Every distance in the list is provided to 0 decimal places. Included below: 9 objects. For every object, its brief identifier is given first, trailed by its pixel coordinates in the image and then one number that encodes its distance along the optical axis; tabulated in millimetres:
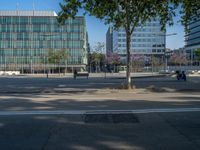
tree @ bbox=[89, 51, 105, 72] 63728
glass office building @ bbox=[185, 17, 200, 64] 81220
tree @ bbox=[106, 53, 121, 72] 66698
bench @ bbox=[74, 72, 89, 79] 34281
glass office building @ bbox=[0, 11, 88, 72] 73329
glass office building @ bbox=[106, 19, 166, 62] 91185
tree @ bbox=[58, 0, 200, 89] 14393
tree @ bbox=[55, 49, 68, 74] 48744
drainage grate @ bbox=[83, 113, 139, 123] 6216
